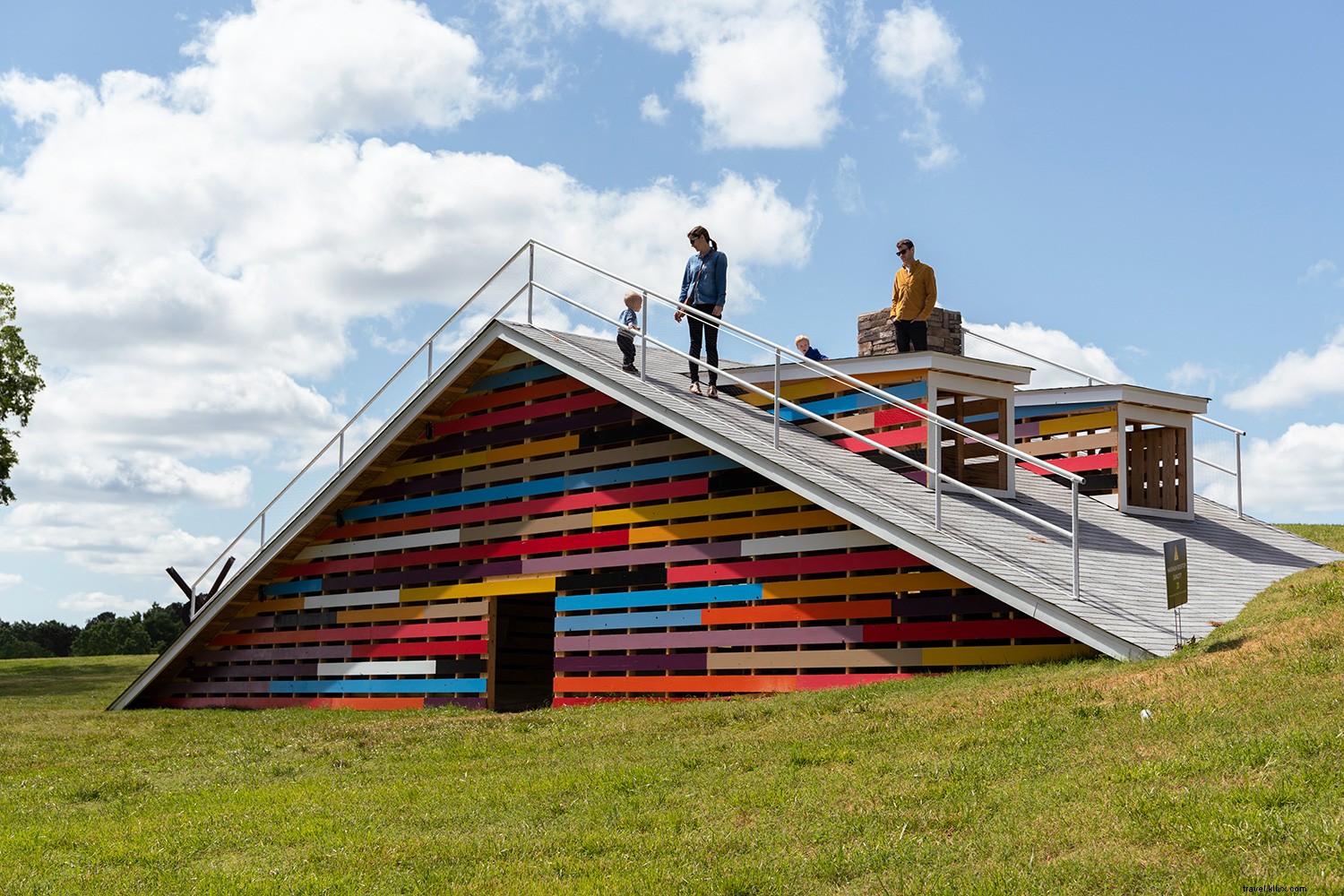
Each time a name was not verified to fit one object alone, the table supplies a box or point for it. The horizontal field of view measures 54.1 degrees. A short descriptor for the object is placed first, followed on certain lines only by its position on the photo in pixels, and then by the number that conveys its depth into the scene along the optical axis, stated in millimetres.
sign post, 11883
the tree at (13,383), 34344
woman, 17000
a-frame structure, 13977
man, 17875
